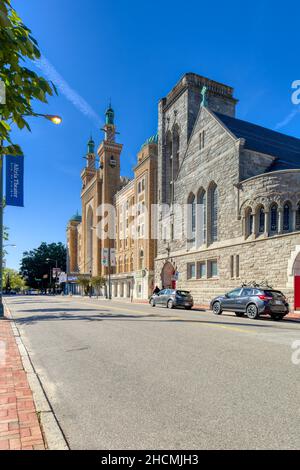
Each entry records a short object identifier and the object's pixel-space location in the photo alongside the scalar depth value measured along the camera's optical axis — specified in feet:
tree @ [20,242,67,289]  352.49
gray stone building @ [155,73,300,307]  82.33
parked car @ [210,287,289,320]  56.65
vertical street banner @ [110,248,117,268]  174.84
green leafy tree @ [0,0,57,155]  11.46
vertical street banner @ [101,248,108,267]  167.43
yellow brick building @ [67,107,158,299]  155.02
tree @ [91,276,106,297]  192.13
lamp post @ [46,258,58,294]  336.25
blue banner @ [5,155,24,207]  51.49
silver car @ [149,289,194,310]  83.87
